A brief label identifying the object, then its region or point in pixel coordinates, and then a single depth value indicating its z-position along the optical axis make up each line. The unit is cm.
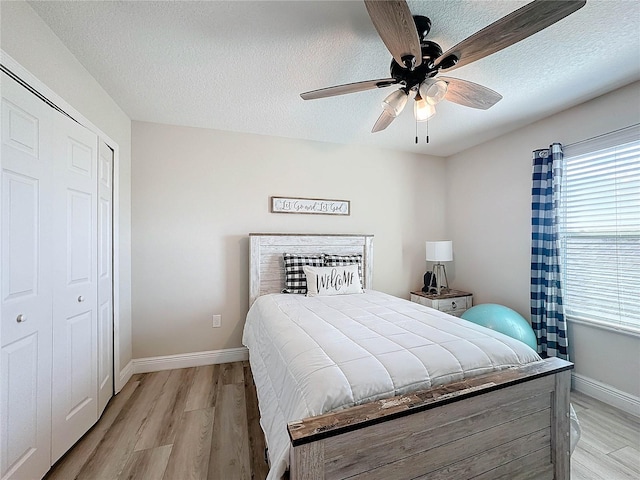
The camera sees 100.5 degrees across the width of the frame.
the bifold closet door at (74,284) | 159
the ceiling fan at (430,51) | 107
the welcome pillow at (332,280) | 271
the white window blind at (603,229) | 209
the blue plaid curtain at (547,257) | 248
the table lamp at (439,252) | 332
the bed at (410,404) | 98
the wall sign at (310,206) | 314
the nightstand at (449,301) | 325
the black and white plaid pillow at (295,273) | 285
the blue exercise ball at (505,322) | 245
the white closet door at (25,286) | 125
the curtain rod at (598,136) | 207
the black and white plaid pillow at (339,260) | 303
